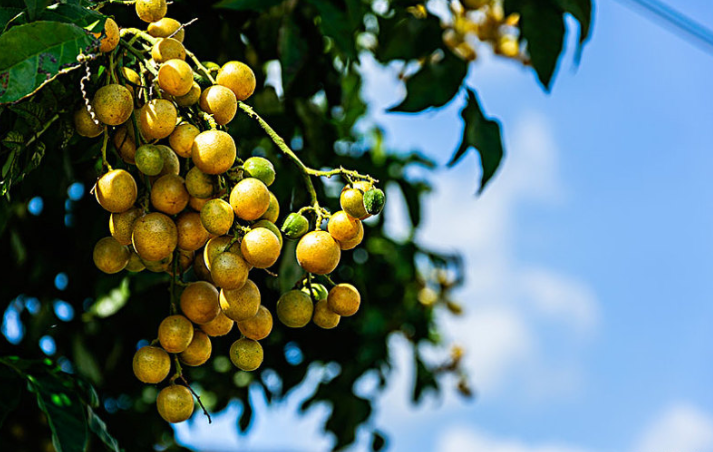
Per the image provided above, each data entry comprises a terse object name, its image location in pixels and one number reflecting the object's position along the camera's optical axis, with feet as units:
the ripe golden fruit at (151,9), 3.59
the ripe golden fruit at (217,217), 3.31
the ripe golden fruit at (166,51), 3.49
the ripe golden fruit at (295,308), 3.52
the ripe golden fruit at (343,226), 3.42
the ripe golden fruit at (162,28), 3.61
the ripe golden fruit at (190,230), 3.43
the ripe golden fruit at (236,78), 3.50
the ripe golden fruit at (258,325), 3.48
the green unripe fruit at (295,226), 3.47
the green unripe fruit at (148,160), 3.37
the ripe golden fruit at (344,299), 3.53
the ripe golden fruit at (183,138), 3.41
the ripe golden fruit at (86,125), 3.49
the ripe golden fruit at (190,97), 3.46
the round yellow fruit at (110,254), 3.52
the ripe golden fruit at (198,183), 3.38
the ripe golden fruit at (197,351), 3.52
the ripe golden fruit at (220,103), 3.43
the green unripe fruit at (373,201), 3.38
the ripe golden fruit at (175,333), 3.45
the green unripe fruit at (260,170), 3.43
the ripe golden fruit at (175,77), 3.39
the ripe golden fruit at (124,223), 3.43
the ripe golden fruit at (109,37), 3.39
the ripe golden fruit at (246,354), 3.49
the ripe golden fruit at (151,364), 3.46
